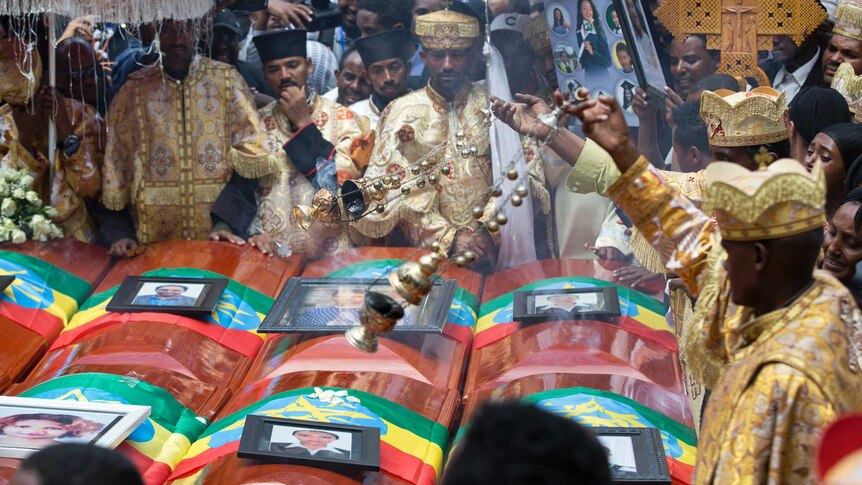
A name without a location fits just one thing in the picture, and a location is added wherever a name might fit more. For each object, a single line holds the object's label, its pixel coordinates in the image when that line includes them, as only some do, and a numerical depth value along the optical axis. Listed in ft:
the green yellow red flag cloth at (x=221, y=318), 17.28
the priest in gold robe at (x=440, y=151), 19.13
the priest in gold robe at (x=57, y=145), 19.83
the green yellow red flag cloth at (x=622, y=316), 16.46
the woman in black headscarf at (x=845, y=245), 10.99
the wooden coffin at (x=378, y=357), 15.47
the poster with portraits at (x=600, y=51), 18.84
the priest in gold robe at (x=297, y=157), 19.60
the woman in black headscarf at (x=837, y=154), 13.35
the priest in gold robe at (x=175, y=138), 20.11
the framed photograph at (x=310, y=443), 12.42
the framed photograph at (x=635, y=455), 11.89
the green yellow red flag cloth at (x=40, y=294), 17.61
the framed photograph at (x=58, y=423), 12.94
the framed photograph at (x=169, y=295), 17.49
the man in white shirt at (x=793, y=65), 19.50
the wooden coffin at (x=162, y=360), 15.46
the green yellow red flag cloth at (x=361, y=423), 13.02
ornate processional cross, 18.75
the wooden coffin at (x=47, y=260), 16.81
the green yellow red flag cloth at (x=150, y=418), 13.53
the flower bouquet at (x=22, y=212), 19.33
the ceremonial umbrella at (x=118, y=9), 18.07
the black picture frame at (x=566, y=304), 16.66
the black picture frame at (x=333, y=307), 16.51
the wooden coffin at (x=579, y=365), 14.53
